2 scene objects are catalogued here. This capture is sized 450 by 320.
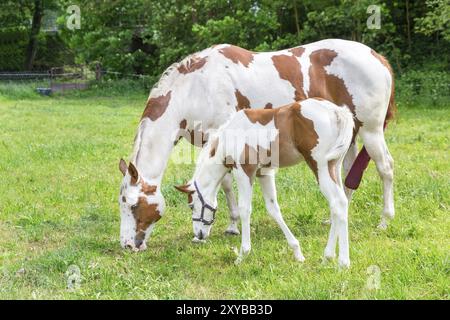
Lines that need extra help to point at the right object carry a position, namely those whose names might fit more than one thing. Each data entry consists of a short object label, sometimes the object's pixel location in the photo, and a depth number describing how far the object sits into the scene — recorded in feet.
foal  15.05
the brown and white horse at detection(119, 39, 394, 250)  17.65
